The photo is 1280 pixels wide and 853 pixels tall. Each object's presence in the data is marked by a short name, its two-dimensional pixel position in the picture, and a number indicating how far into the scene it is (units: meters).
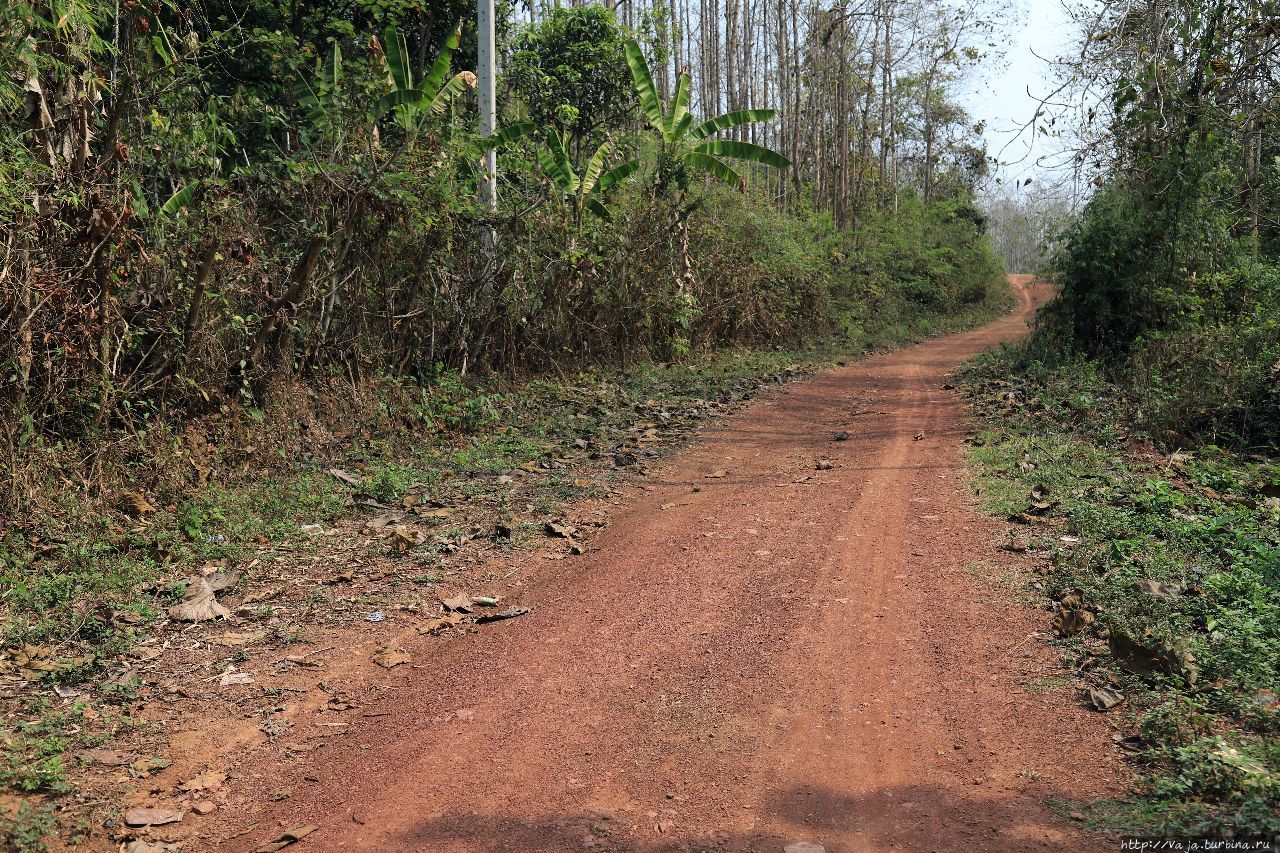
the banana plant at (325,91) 8.95
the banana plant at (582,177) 12.19
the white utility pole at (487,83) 11.66
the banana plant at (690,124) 13.47
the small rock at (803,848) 3.00
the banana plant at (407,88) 9.26
